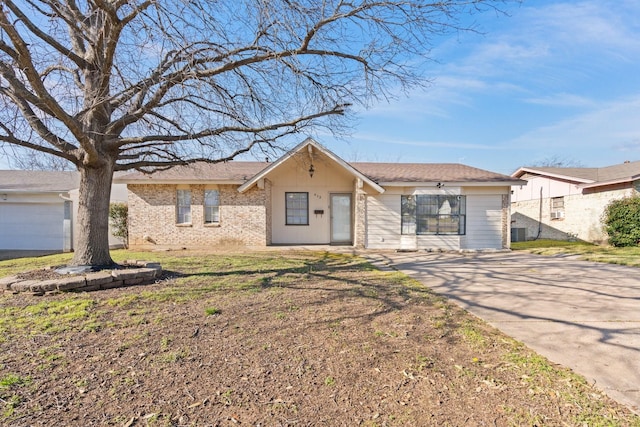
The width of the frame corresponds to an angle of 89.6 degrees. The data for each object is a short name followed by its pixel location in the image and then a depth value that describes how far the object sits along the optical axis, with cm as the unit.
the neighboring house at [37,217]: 1341
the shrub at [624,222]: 1309
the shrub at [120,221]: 1355
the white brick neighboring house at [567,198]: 1462
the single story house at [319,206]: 1241
